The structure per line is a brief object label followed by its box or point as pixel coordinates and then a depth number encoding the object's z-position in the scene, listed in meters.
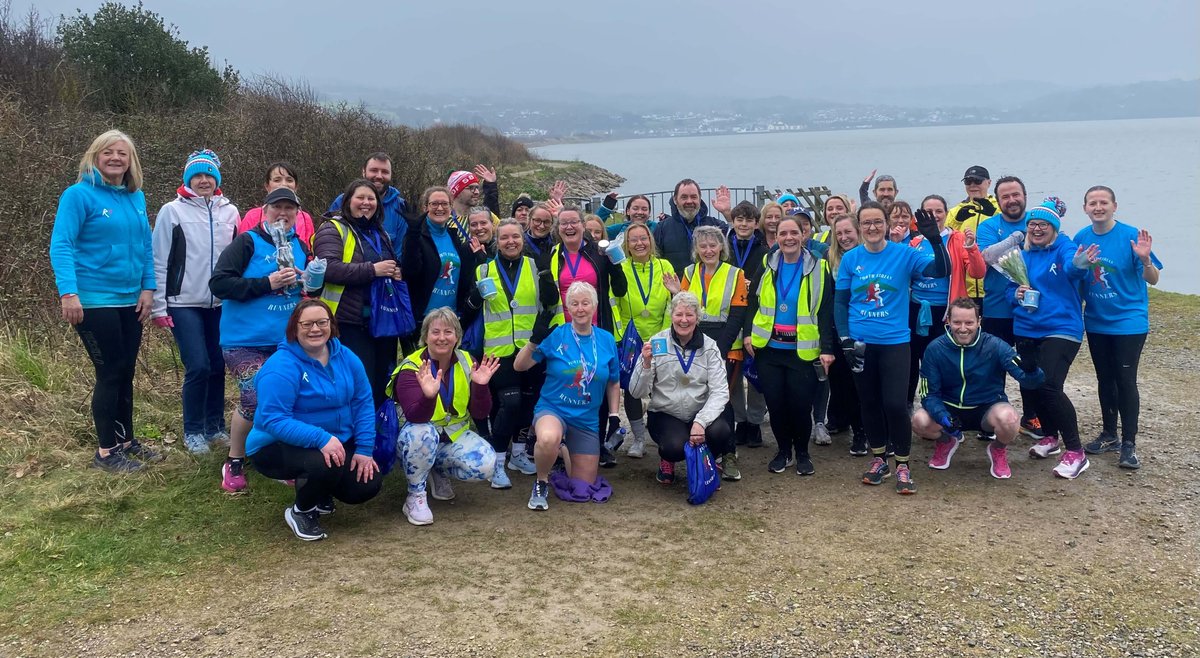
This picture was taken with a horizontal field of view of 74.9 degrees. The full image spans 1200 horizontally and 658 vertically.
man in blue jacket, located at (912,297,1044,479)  5.27
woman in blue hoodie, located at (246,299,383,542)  4.21
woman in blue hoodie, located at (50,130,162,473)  4.73
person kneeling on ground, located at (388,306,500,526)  4.74
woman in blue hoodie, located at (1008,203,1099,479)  5.41
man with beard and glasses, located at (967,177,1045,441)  5.89
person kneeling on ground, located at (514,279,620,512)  5.16
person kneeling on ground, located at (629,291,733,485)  5.23
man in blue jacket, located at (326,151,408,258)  5.78
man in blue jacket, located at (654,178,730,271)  6.50
